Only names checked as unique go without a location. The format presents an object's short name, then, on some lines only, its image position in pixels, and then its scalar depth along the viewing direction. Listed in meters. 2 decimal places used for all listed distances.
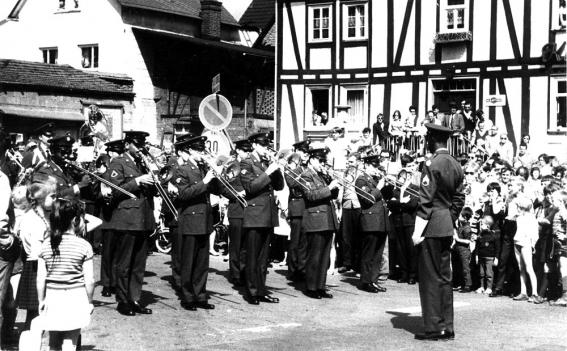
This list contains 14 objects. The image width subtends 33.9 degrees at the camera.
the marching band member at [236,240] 14.74
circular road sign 15.73
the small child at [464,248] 15.73
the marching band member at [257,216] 13.06
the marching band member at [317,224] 14.02
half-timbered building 27.41
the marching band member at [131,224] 11.88
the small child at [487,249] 15.44
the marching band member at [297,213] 14.46
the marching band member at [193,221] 12.36
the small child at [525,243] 14.69
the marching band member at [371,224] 15.17
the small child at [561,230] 14.55
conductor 10.61
